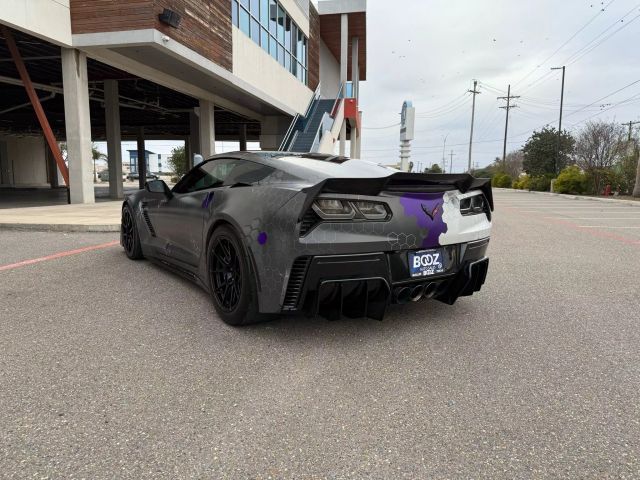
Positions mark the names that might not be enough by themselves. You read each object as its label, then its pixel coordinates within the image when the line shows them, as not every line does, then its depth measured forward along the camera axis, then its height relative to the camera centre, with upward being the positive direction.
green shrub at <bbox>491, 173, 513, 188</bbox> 53.44 -0.26
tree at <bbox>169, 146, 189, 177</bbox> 62.56 +1.75
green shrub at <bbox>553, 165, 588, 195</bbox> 30.80 -0.14
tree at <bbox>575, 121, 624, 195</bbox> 34.64 +2.63
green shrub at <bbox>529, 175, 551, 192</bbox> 39.91 -0.39
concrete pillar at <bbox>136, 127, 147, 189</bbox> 36.90 +1.55
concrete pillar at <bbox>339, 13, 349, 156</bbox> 28.94 +7.97
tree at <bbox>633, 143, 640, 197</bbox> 25.18 -0.33
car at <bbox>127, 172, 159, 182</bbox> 65.84 -0.62
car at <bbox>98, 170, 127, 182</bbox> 70.99 -0.71
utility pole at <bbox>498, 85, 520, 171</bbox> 60.00 +7.90
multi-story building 13.41 +3.86
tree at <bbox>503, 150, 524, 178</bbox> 69.53 +2.39
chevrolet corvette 3.02 -0.41
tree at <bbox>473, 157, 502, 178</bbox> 67.11 +1.43
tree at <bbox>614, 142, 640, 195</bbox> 28.16 +0.51
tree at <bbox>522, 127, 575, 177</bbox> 44.62 +2.55
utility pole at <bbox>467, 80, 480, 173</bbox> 63.46 +9.86
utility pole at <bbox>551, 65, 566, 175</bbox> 40.97 +4.44
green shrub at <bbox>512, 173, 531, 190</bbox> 44.28 -0.39
